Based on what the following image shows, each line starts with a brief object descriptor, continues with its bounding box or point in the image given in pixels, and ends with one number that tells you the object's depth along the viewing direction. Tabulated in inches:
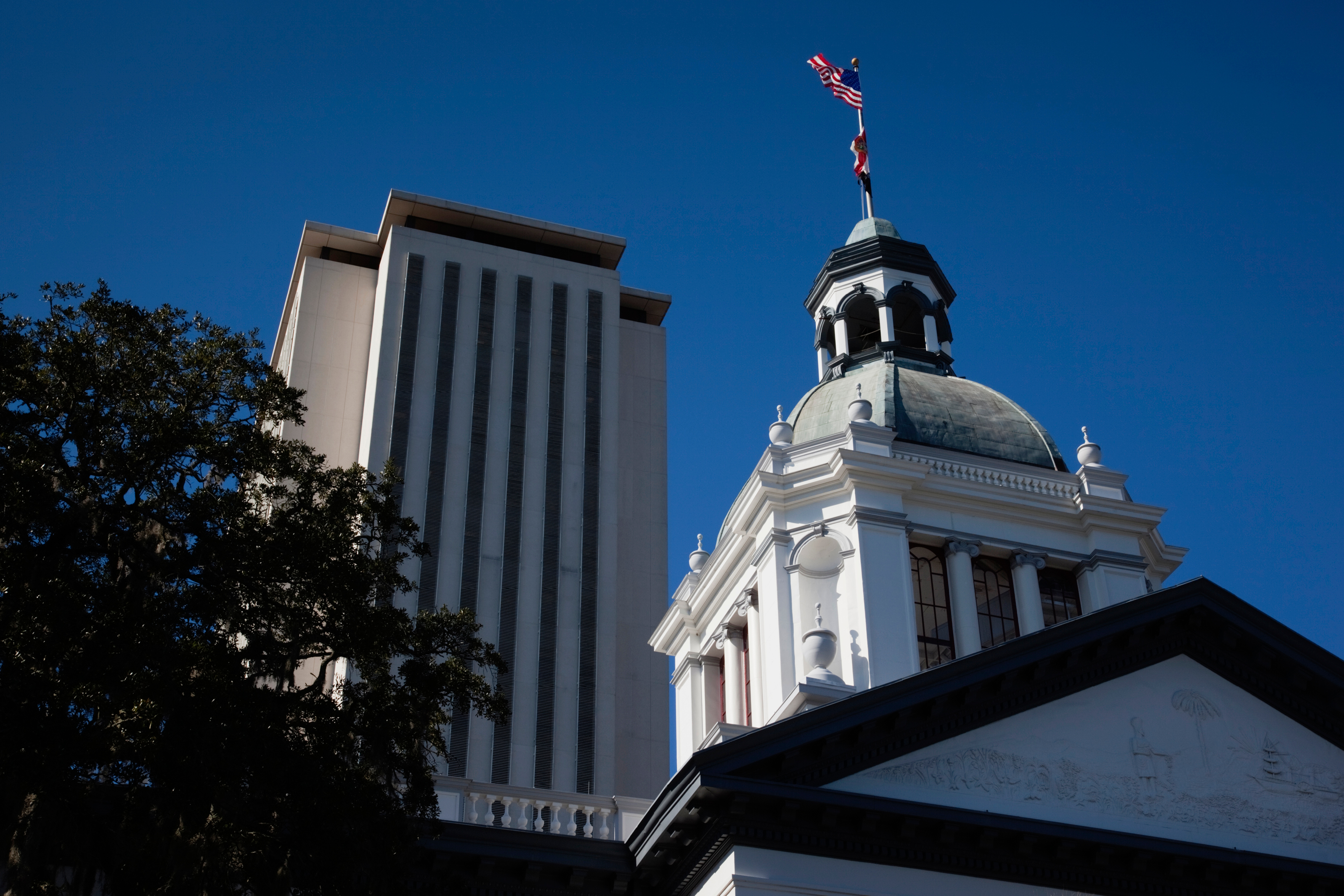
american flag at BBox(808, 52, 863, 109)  1766.7
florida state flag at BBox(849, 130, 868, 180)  1764.3
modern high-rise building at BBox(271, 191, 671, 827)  2076.8
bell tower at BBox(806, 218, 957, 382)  1512.1
